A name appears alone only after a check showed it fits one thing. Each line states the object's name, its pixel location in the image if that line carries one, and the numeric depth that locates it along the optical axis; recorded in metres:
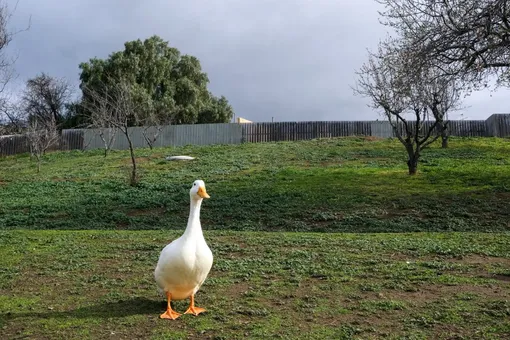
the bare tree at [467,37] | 12.03
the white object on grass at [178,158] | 25.67
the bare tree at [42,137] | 31.36
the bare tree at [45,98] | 49.12
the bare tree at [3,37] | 12.62
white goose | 5.38
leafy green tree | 43.03
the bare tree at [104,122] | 32.34
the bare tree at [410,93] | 14.06
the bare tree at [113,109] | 25.37
